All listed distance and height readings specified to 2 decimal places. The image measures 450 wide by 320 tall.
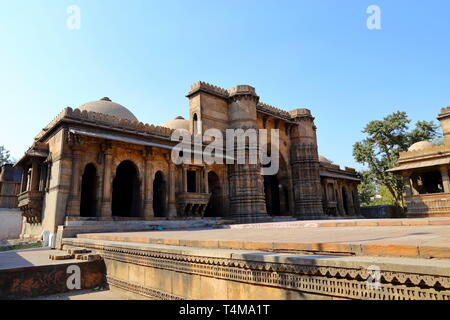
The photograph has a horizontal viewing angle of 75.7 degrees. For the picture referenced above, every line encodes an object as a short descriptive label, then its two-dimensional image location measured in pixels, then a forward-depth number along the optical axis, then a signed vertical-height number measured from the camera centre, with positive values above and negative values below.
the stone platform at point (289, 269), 2.30 -0.57
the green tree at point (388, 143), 28.70 +6.94
